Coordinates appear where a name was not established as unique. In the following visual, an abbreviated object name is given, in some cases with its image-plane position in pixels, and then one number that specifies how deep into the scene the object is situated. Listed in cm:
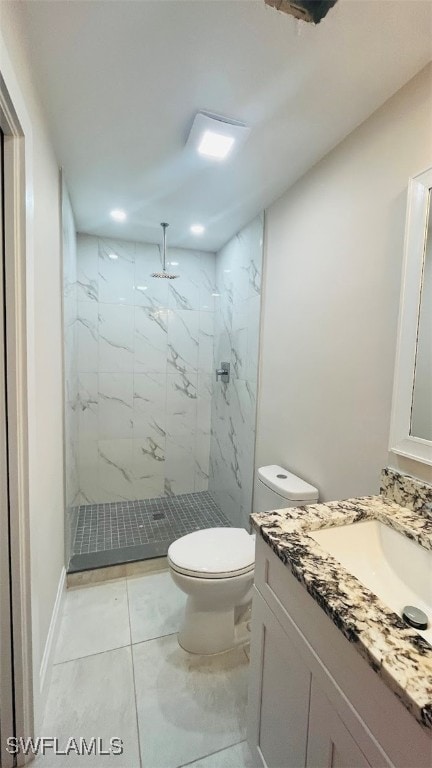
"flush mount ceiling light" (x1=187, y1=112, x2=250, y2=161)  128
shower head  235
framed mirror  104
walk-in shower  237
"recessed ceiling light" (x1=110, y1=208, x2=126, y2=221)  217
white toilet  137
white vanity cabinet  53
